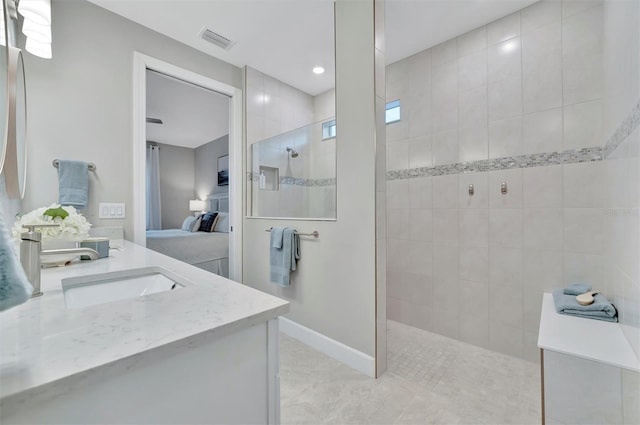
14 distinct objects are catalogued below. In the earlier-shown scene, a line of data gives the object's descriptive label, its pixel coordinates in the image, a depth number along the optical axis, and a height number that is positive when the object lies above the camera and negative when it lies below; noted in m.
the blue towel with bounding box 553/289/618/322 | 1.38 -0.51
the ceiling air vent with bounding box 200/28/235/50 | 2.39 +1.58
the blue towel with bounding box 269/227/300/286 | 2.29 -0.34
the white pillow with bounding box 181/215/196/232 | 4.81 -0.16
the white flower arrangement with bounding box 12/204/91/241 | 1.00 -0.02
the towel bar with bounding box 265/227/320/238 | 2.15 -0.16
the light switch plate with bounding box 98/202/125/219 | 2.10 +0.04
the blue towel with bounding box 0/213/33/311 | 0.35 -0.08
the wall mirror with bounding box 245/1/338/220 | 2.27 +0.90
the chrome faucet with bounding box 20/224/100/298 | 0.71 -0.10
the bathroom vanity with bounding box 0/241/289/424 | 0.40 -0.24
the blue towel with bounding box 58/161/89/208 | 1.88 +0.23
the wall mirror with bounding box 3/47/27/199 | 0.83 +0.29
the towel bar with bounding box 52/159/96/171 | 1.90 +0.37
